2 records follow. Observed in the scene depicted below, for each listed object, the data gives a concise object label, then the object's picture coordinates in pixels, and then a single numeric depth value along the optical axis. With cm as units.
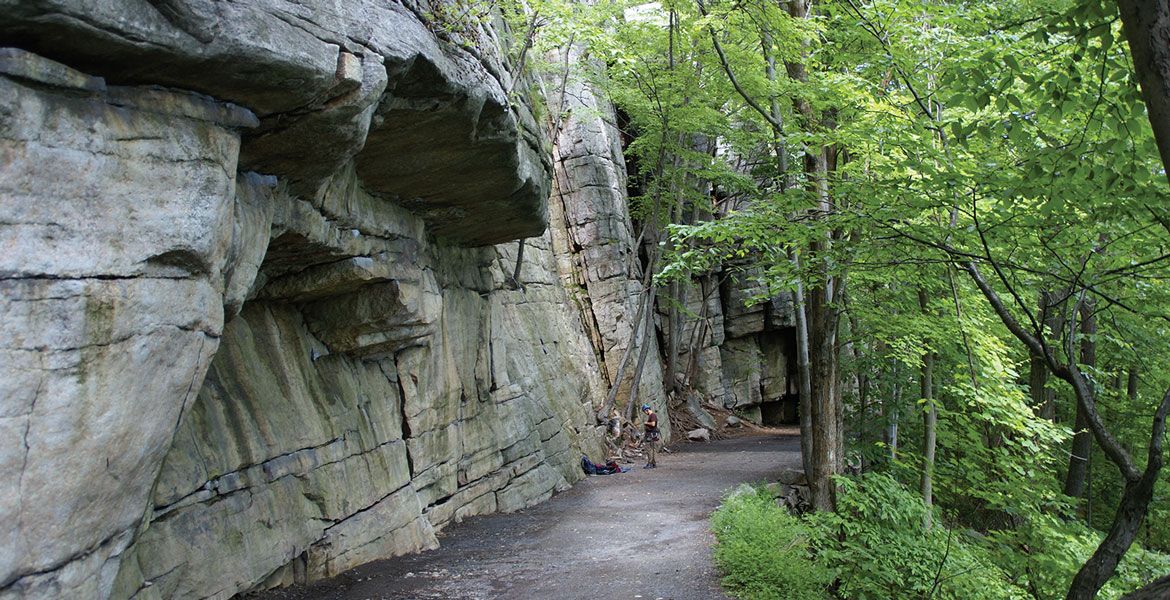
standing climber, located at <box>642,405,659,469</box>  1773
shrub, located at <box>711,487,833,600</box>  711
